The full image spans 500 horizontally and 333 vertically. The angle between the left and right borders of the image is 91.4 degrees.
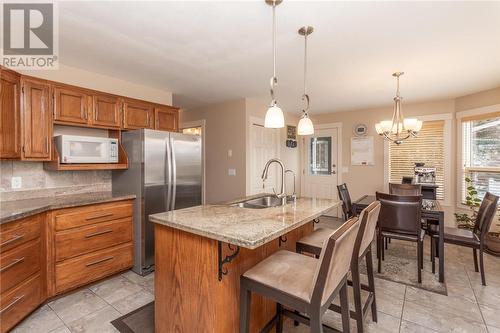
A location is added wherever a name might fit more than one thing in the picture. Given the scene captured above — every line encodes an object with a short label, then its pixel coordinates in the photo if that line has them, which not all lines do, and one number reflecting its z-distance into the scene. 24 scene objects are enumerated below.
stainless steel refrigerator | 2.82
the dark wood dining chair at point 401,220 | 2.58
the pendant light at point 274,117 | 1.89
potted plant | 3.73
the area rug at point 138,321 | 1.89
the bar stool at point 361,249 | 1.61
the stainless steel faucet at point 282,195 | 2.18
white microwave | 2.50
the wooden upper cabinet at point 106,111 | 2.82
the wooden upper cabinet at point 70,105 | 2.53
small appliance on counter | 4.05
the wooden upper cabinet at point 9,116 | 2.12
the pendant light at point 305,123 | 2.14
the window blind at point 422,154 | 4.36
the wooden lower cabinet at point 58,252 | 1.83
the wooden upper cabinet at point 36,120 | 2.32
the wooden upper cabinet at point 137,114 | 3.07
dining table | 2.56
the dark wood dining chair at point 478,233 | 2.51
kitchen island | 1.40
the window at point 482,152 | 3.67
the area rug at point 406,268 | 2.54
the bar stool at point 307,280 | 1.14
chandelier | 3.03
